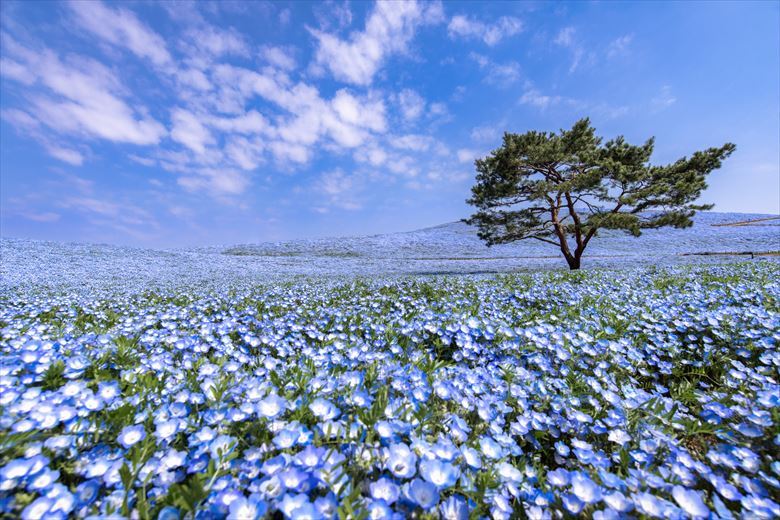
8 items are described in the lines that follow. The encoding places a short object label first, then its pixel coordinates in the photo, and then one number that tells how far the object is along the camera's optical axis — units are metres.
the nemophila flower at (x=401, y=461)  0.25
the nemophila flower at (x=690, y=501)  0.24
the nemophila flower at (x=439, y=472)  0.24
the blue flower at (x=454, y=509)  0.24
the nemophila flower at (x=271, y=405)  0.29
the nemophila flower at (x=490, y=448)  0.30
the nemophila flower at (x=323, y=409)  0.30
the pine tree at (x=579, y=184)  11.23
